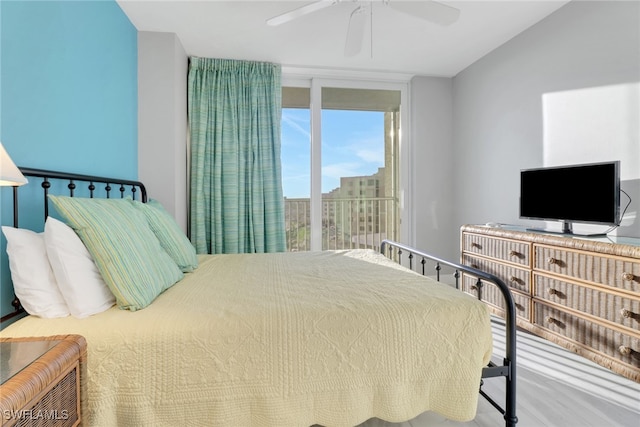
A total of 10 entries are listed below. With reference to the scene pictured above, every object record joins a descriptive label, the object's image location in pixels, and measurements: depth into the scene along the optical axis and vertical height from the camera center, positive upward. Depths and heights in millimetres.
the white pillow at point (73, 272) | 1203 -248
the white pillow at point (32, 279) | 1192 -270
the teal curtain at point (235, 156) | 3258 +507
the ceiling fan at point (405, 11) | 1831 +1134
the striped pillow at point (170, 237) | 1856 -184
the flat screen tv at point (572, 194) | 2078 +81
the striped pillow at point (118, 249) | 1268 -180
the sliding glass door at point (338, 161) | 3713 +518
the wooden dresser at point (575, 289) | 1797 -549
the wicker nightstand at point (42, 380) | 687 -405
